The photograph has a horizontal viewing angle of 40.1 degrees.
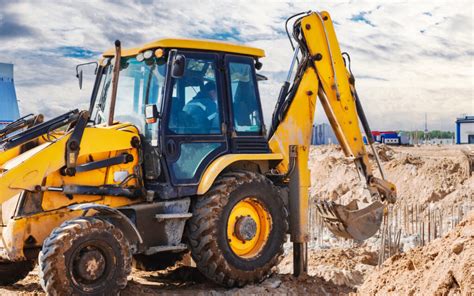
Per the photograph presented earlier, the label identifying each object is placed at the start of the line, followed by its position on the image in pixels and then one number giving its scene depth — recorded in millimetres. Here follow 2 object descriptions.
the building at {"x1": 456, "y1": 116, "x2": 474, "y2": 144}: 65312
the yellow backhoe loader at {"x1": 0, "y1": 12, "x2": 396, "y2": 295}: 6820
